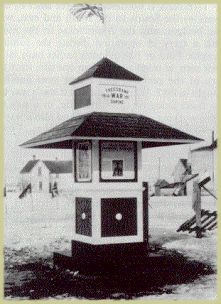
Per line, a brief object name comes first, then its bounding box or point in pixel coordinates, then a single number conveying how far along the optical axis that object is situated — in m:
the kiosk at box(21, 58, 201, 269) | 12.89
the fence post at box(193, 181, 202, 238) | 15.84
